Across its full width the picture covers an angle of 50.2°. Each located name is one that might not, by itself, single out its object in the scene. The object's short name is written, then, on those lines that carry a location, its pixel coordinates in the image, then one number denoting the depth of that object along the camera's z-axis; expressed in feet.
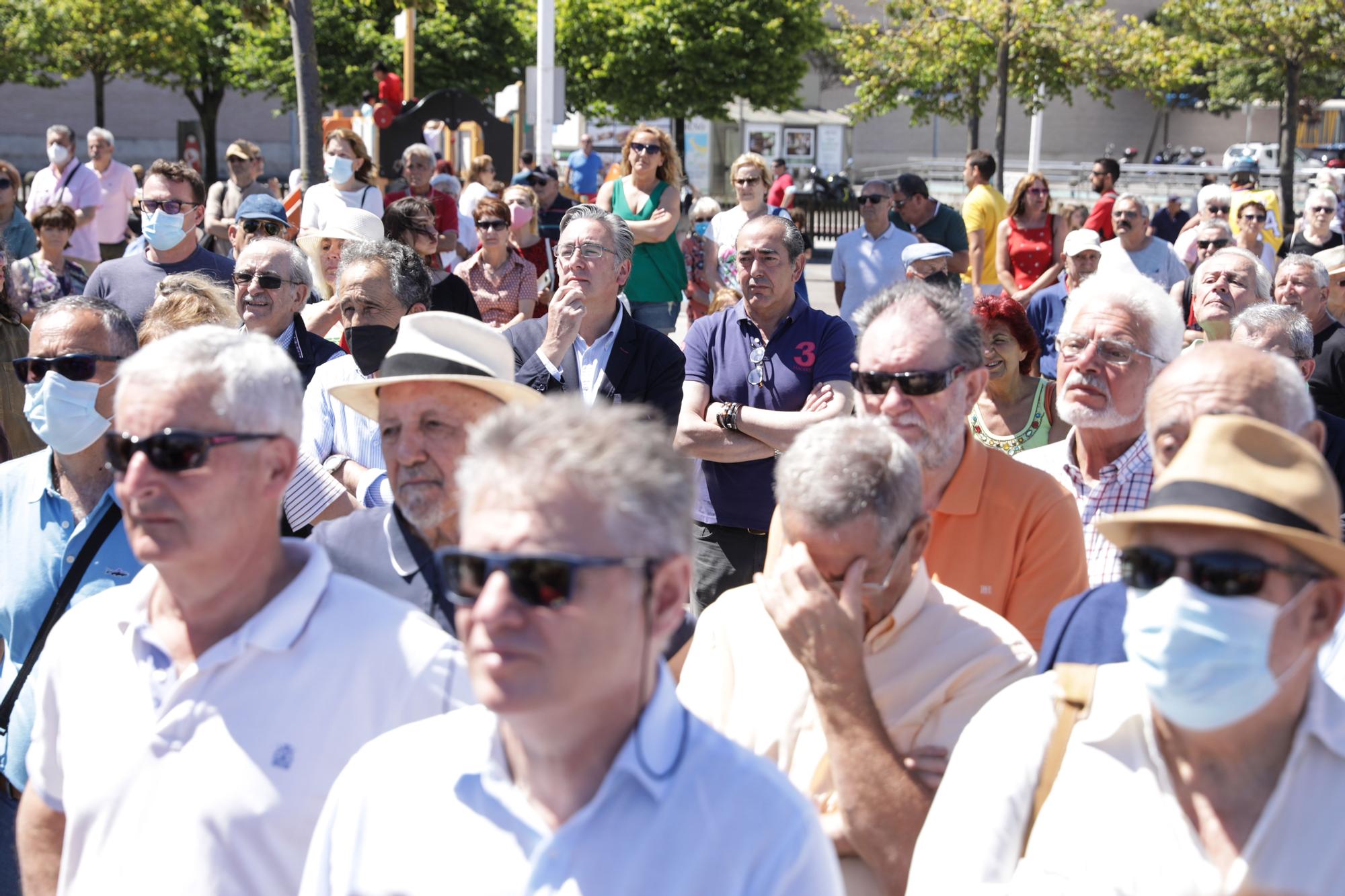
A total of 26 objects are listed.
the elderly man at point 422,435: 11.02
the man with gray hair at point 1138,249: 33.50
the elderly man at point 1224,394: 10.27
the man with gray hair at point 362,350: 16.47
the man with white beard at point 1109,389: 13.88
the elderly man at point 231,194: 36.37
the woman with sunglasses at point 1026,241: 37.78
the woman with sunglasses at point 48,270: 28.78
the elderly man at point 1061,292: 26.40
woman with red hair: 18.47
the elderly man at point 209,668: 8.27
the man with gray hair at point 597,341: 18.76
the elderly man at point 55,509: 11.66
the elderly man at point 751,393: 18.71
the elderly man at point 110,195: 44.24
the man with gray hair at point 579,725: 6.77
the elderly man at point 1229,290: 22.53
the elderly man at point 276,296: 19.51
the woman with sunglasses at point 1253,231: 37.40
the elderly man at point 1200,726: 7.17
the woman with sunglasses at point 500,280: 31.22
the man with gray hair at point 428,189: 37.32
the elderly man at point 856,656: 9.04
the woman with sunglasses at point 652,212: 31.27
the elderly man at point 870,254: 32.58
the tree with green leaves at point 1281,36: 87.81
